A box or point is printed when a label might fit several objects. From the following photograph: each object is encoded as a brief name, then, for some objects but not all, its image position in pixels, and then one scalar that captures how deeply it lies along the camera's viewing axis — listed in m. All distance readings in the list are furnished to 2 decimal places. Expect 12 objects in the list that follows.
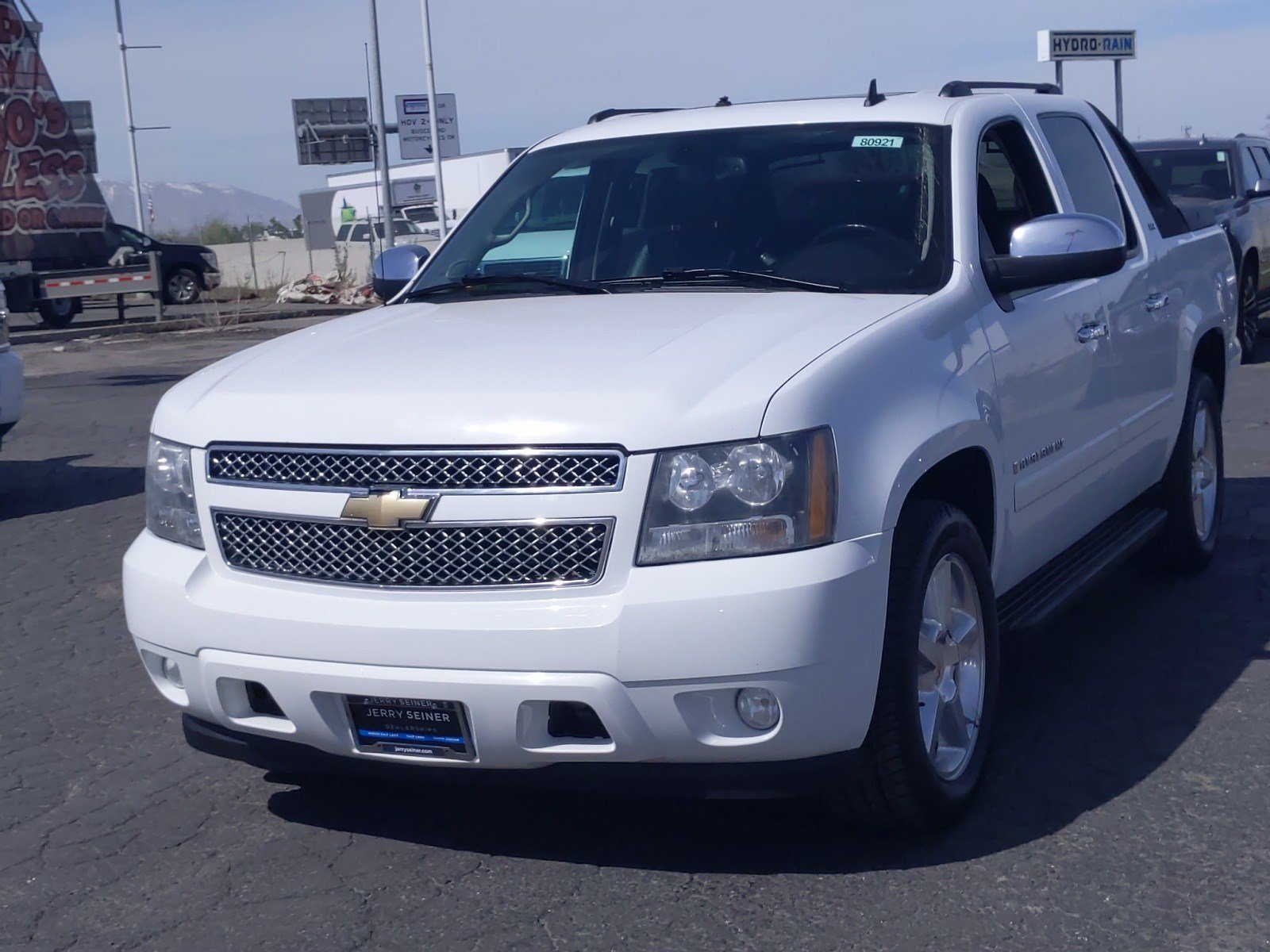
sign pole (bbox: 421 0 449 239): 29.98
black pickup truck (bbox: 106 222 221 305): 29.61
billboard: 21.62
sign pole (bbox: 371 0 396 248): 26.59
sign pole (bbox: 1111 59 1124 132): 29.28
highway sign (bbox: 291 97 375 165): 30.28
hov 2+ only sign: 30.77
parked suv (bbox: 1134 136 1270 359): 13.59
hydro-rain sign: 29.52
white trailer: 38.94
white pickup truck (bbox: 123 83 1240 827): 3.30
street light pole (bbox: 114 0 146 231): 47.38
